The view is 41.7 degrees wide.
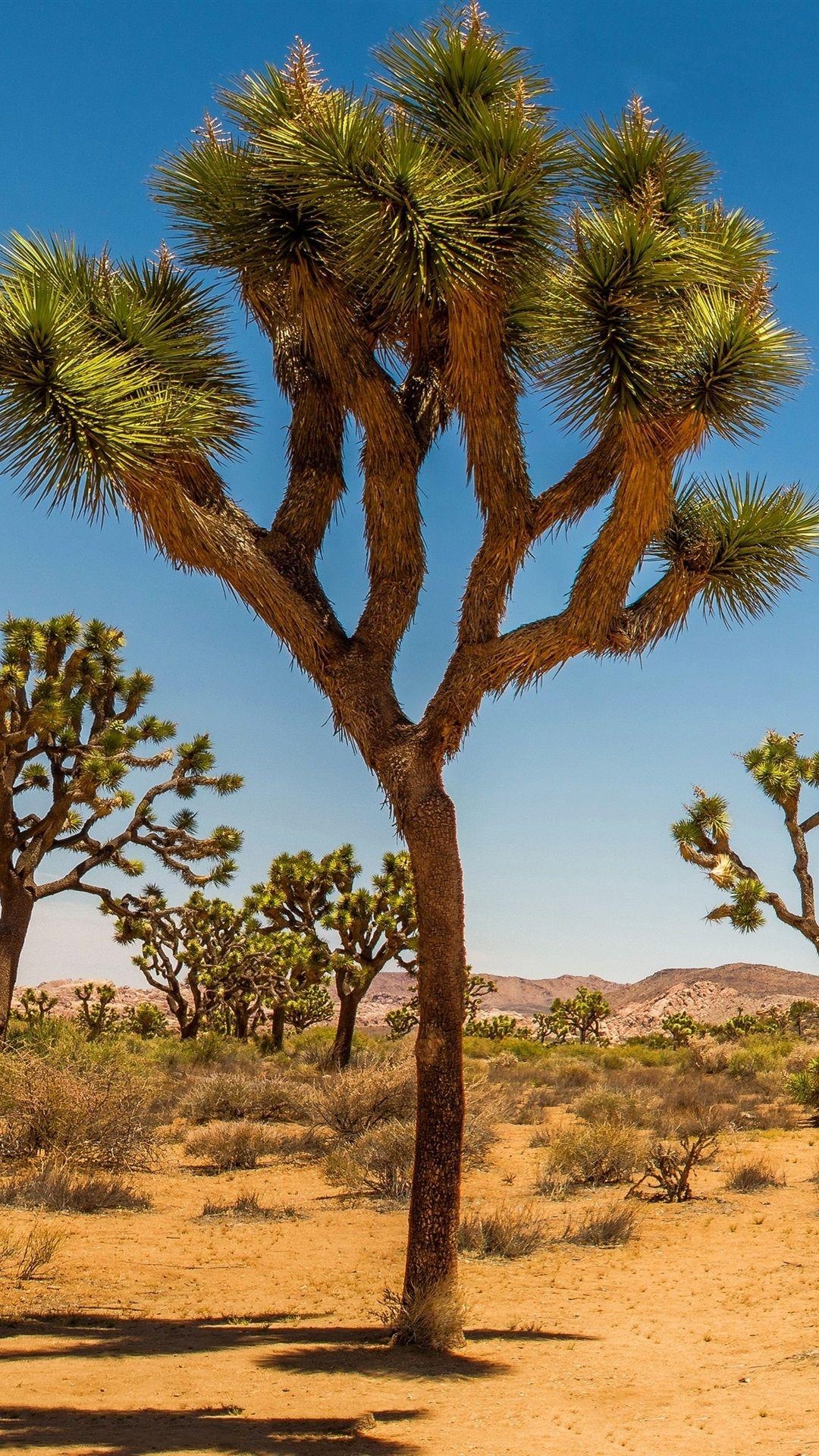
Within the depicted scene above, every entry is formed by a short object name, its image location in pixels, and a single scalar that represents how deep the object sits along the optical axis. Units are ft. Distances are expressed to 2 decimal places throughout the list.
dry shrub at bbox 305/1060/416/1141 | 47.93
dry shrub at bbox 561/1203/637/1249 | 33.06
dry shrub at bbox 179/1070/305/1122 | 53.98
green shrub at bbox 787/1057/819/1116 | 57.16
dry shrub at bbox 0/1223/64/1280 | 27.27
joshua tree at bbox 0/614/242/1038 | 52.49
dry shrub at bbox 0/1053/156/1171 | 37.73
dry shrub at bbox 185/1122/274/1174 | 45.78
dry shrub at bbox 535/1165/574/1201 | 39.11
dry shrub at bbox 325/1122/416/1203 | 39.04
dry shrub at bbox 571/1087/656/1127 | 53.16
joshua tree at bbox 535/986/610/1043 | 129.49
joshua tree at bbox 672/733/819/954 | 57.47
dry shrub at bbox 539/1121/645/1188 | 41.16
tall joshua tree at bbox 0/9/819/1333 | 22.21
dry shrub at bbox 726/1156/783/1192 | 40.37
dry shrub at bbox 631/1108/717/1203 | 38.40
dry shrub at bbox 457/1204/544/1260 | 31.35
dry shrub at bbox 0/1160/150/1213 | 34.78
